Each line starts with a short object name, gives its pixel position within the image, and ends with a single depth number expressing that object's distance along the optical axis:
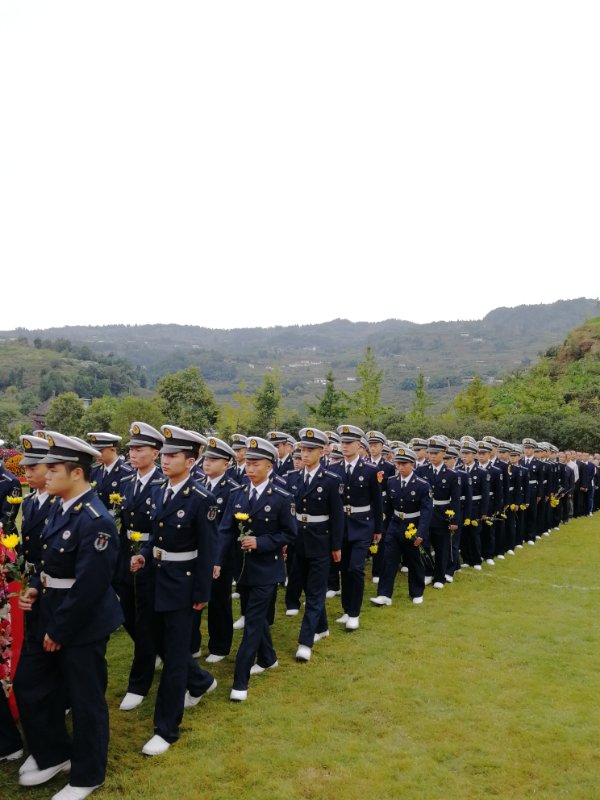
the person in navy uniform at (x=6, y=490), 7.72
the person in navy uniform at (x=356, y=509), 8.61
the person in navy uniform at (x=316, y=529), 7.62
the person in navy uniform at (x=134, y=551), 6.04
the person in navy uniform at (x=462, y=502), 11.46
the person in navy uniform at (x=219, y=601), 7.18
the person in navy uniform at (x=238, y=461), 10.55
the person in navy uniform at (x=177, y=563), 5.32
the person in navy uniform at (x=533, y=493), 15.66
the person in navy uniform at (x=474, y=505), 12.70
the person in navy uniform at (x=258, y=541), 6.26
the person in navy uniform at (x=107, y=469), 7.99
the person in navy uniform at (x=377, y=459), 11.62
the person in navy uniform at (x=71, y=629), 4.50
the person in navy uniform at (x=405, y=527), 9.62
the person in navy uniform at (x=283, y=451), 12.07
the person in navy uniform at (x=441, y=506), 10.93
